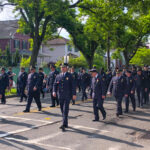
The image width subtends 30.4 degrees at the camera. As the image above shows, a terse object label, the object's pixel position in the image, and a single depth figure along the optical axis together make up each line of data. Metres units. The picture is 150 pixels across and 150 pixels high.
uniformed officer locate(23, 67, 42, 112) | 11.24
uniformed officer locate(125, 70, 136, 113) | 11.64
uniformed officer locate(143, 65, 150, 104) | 14.13
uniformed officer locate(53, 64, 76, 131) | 8.39
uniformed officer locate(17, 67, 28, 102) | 15.15
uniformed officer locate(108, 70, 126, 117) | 10.62
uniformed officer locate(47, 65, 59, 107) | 12.83
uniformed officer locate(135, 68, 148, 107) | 13.52
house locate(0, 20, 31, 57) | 48.88
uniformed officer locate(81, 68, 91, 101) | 15.36
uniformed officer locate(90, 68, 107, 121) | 9.52
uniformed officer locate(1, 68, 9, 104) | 13.24
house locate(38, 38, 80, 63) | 62.28
